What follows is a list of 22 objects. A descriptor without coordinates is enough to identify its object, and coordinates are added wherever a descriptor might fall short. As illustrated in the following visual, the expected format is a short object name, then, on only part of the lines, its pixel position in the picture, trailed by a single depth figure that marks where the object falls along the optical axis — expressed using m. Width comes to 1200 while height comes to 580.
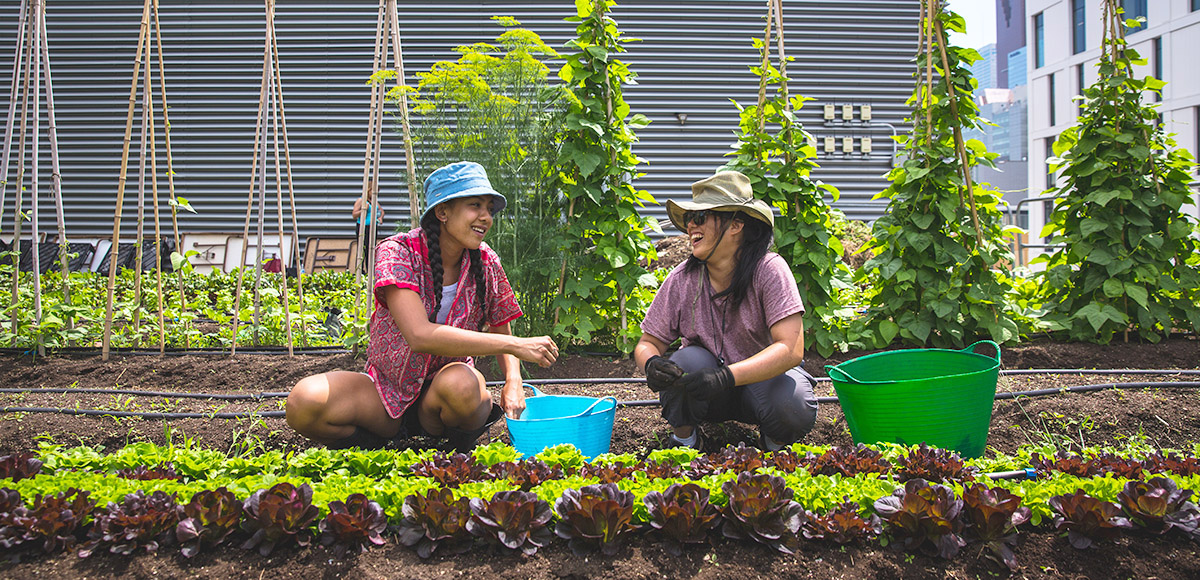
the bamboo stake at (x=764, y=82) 4.10
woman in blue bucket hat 2.32
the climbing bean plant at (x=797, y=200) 4.02
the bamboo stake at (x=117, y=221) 4.14
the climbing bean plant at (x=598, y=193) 3.89
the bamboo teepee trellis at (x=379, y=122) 3.86
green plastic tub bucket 2.29
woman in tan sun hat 2.38
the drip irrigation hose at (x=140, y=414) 3.03
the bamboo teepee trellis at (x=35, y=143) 4.26
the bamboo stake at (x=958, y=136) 3.91
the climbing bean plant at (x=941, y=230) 3.94
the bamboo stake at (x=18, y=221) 4.35
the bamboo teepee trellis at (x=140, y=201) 4.15
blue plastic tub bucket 2.25
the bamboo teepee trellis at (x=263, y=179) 4.18
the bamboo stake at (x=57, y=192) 4.24
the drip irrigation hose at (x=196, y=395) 3.40
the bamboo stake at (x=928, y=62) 3.88
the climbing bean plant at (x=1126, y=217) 4.08
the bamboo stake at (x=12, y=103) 4.32
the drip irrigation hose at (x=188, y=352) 4.45
